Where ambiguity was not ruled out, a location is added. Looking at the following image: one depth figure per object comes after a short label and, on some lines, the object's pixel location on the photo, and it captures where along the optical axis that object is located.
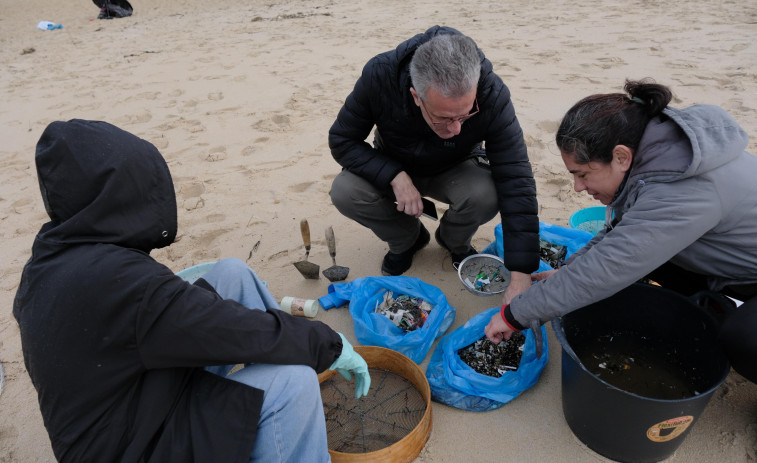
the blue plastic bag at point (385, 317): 2.23
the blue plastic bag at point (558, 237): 2.68
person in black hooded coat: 1.25
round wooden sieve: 1.71
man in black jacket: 1.99
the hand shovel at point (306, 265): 2.70
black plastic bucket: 1.59
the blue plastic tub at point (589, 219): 2.83
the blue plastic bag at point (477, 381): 1.97
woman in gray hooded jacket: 1.54
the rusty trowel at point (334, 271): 2.73
